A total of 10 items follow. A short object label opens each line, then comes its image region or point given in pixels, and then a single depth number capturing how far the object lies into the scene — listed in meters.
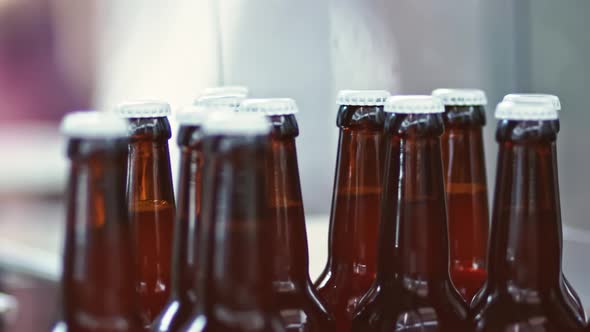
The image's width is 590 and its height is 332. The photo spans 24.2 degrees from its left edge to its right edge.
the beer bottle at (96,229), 0.61
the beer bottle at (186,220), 0.66
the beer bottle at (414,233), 0.70
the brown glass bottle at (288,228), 0.71
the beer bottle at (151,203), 0.71
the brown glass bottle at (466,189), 0.78
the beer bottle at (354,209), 0.76
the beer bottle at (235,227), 0.61
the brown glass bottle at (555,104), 0.70
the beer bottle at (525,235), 0.68
